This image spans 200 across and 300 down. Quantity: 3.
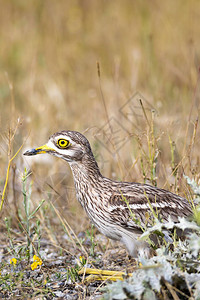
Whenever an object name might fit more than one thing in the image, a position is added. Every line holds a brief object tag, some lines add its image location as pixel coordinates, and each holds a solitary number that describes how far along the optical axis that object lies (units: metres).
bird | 7.12
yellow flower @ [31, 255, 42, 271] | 6.79
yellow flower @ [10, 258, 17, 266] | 6.69
